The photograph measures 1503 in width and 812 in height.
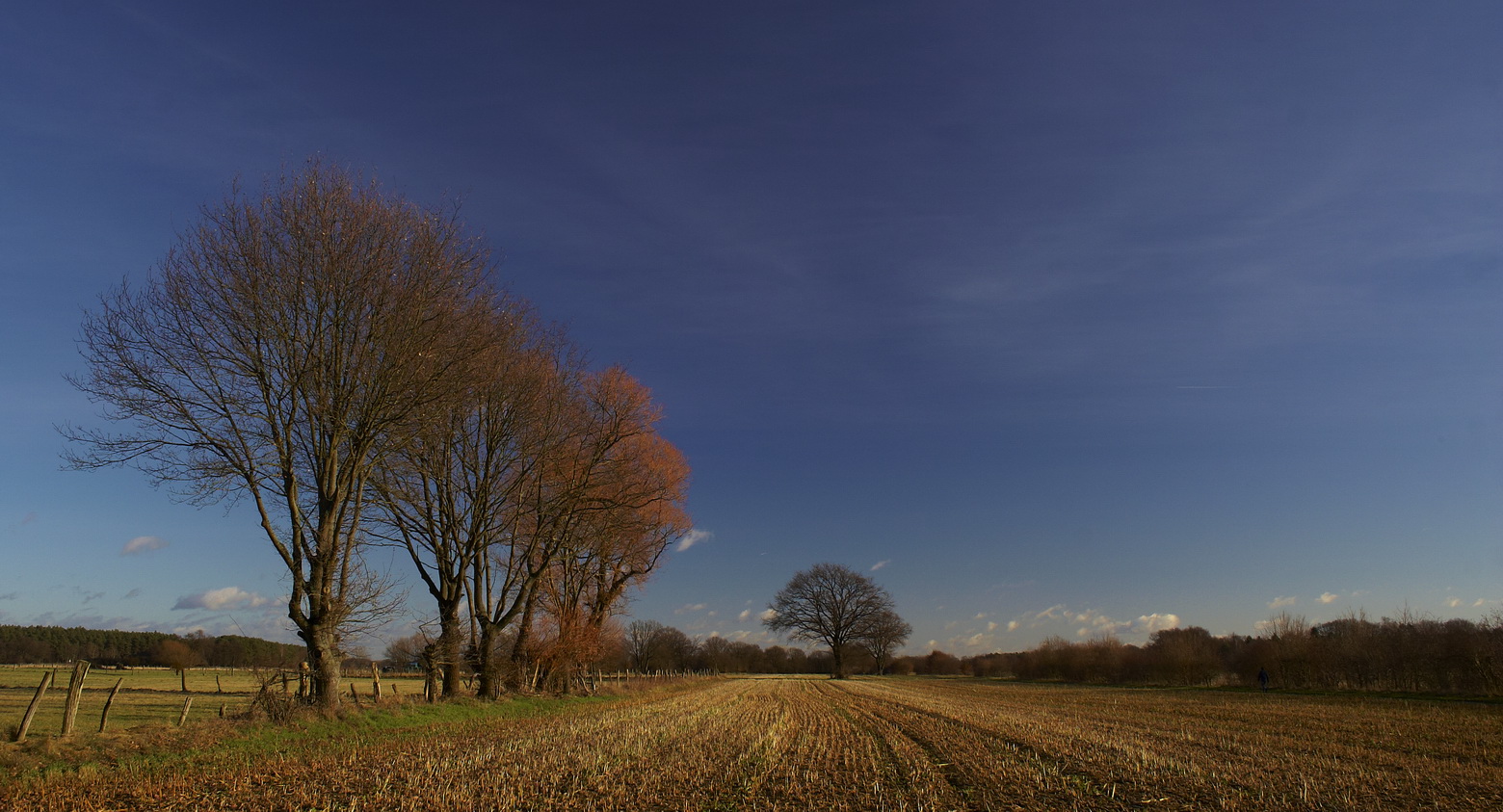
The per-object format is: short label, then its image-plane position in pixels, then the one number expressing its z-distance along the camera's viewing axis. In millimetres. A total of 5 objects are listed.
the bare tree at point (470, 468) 20156
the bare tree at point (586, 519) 24094
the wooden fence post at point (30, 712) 10547
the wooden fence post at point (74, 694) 11385
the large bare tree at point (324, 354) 14086
